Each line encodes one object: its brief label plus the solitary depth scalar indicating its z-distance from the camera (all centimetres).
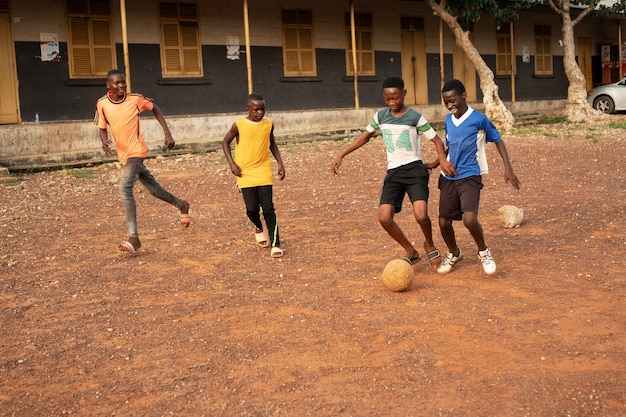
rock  742
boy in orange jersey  685
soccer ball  525
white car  2392
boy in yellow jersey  671
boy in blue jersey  559
